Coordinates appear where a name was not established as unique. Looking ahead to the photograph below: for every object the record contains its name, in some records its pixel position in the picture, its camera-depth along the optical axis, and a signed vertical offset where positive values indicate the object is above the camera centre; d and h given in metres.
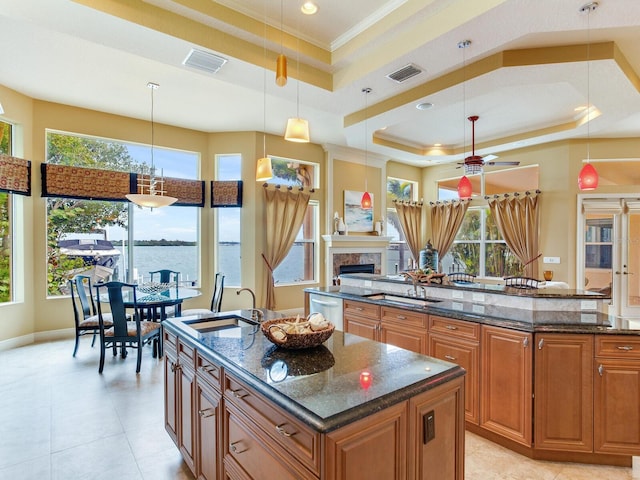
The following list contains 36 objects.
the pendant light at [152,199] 4.27 +0.44
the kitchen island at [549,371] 2.33 -1.00
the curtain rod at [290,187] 6.31 +0.90
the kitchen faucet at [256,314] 2.48 -0.60
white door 6.23 -0.33
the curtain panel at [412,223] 8.50 +0.25
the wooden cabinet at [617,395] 2.32 -1.10
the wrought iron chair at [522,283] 3.56 -0.54
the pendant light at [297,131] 2.75 +0.83
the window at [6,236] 4.71 -0.03
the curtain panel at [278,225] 6.34 +0.16
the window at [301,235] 6.73 -0.03
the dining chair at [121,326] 3.84 -1.10
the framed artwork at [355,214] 7.40 +0.42
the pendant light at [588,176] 3.40 +0.59
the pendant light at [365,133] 4.17 +1.66
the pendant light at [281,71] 2.32 +1.11
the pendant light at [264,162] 3.23 +0.68
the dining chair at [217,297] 4.96 -0.93
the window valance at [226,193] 6.20 +0.74
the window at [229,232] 6.39 +0.03
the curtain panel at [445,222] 8.09 +0.27
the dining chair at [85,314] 4.24 -1.07
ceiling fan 4.64 +0.95
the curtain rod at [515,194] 6.62 +0.80
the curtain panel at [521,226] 6.67 +0.15
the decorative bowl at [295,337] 1.77 -0.54
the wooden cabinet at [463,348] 2.71 -0.96
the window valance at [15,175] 4.46 +0.80
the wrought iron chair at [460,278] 4.31 -0.60
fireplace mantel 7.07 -0.38
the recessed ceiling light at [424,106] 4.49 +1.71
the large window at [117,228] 5.22 +0.10
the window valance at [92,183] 4.99 +0.79
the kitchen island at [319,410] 1.18 -0.71
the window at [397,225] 8.48 +0.21
